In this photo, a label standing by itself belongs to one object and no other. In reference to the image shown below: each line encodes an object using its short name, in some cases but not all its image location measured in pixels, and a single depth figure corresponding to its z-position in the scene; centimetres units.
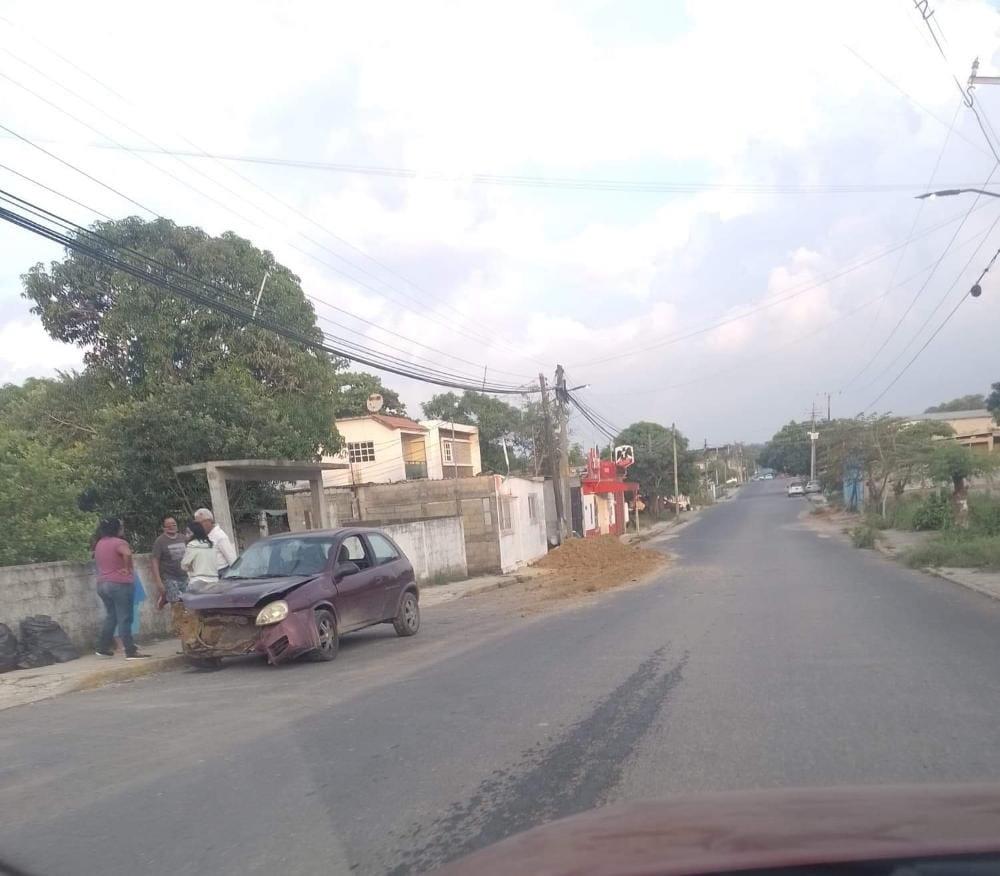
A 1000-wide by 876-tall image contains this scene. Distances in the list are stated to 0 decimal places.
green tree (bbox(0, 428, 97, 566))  1337
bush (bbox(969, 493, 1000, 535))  2309
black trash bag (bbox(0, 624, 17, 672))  1052
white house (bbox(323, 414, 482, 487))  4262
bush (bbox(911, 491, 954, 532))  3008
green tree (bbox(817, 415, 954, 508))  3516
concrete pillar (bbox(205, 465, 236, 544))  1459
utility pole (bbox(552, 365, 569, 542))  3497
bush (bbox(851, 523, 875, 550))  2920
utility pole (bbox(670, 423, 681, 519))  6781
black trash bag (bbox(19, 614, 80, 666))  1087
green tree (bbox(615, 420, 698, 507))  7038
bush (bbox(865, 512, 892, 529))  3556
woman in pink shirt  1116
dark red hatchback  1024
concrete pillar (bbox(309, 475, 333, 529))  1833
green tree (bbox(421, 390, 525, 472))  6250
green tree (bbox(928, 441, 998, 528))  2684
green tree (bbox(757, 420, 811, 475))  11664
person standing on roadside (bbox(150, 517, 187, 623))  1227
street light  1551
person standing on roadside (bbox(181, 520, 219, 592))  1184
